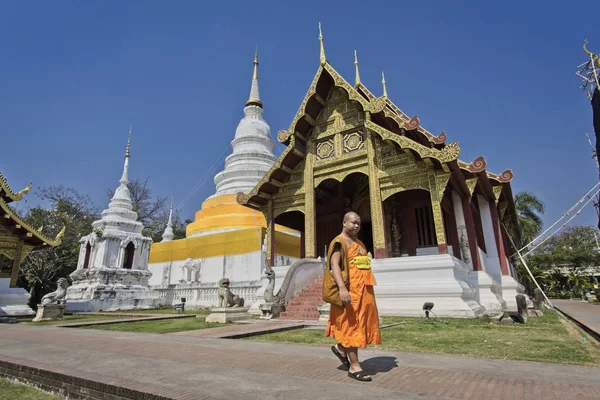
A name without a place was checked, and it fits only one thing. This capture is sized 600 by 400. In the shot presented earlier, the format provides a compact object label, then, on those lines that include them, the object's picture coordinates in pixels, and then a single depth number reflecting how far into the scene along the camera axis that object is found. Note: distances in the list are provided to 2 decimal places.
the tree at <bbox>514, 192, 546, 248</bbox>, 24.89
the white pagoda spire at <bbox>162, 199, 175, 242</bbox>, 25.59
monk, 2.84
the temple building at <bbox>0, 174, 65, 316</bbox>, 12.57
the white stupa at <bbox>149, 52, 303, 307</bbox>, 17.00
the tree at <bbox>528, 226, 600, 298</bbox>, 28.45
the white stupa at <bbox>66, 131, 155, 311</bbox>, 16.81
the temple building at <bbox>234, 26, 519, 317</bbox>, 9.59
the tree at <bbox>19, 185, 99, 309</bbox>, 20.72
